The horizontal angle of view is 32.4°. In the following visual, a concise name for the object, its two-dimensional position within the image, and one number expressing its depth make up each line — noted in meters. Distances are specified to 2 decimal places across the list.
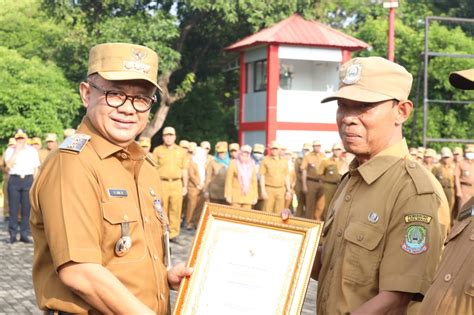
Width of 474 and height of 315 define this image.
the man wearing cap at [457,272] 2.99
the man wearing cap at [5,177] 15.06
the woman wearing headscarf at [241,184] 15.97
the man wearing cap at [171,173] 14.99
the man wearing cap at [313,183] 18.38
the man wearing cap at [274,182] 17.25
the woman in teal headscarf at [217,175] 17.23
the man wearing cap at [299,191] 18.95
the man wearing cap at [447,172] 17.83
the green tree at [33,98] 31.91
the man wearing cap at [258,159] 17.23
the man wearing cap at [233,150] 17.43
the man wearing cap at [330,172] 18.14
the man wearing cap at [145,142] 16.20
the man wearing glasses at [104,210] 3.06
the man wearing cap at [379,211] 3.30
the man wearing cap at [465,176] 16.83
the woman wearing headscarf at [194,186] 18.08
